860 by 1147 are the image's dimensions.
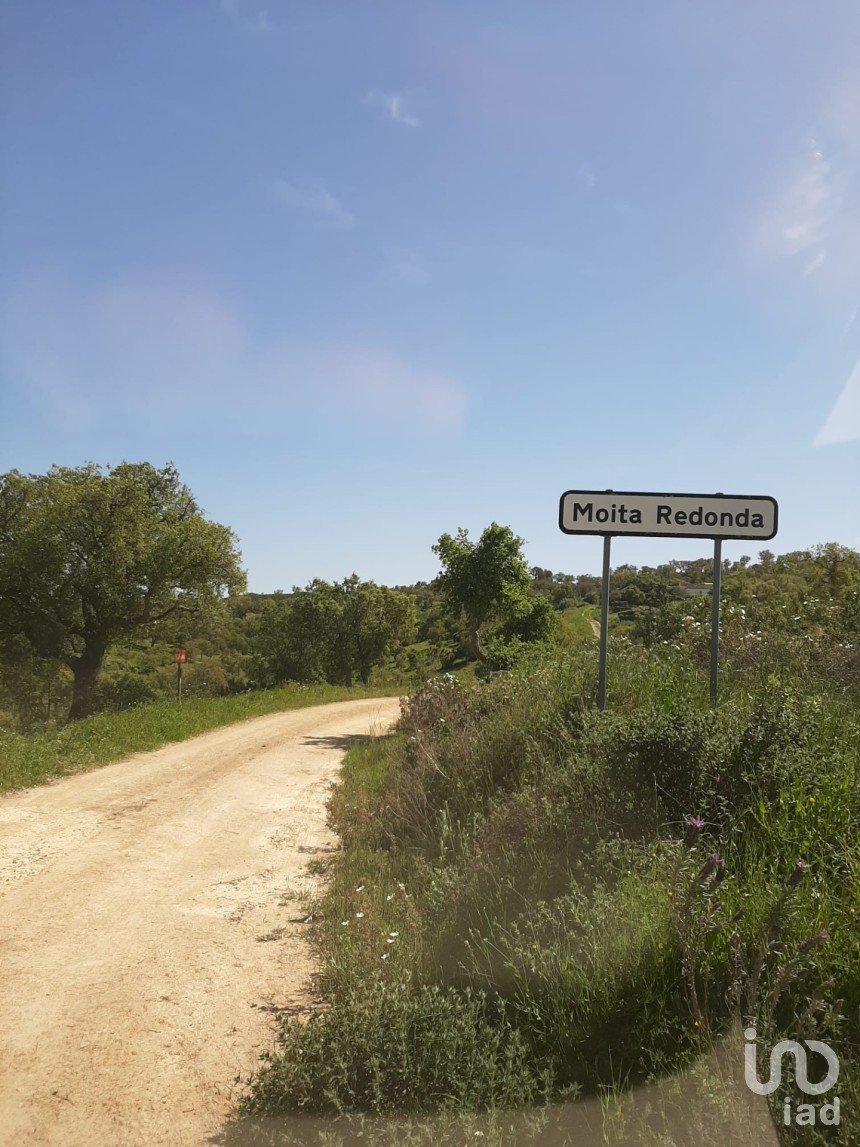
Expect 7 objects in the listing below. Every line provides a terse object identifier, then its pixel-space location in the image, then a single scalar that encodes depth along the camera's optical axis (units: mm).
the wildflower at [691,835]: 4133
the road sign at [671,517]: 6762
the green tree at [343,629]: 56500
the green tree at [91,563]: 26422
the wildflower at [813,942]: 2725
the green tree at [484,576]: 19266
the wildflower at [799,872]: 3020
